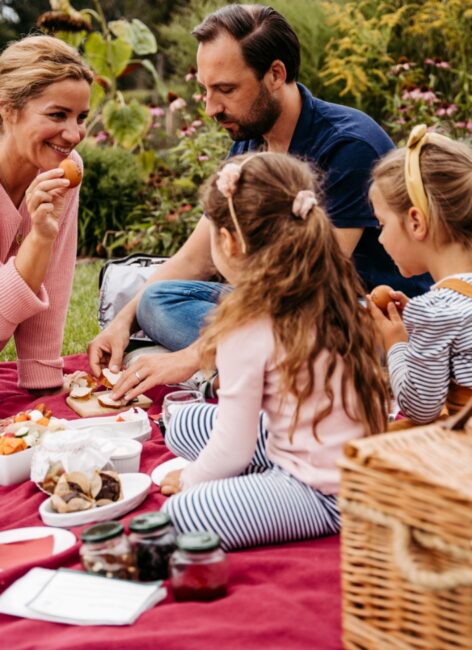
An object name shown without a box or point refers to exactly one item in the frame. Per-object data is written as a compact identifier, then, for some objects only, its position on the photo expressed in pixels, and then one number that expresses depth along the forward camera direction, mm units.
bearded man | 3145
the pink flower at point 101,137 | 7405
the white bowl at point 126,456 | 2375
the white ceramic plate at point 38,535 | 1986
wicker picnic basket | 1306
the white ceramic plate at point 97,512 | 2076
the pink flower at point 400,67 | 5970
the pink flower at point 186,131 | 6375
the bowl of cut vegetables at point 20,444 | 2420
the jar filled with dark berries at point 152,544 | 1720
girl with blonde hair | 2230
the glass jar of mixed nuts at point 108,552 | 1701
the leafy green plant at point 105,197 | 7246
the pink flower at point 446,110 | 5723
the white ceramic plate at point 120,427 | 2665
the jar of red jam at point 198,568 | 1640
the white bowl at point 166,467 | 2365
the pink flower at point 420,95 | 5750
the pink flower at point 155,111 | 6941
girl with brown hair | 1869
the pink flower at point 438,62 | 5887
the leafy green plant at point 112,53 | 7129
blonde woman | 3006
